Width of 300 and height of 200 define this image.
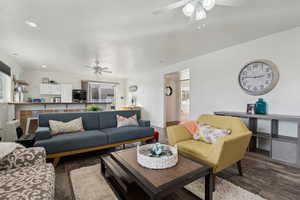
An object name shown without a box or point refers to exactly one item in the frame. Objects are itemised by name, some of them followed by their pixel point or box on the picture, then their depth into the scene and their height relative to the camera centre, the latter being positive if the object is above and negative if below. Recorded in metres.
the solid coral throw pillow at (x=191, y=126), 2.42 -0.50
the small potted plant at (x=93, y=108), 3.54 -0.24
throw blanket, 1.28 -0.51
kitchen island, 3.51 -0.31
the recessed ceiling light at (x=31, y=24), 2.17 +1.28
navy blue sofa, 2.19 -0.70
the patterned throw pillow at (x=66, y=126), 2.57 -0.56
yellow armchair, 1.57 -0.64
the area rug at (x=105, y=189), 1.51 -1.13
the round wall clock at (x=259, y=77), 2.63 +0.49
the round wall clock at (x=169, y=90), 6.37 +0.43
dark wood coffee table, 1.06 -0.70
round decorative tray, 1.31 -0.63
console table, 2.17 -0.73
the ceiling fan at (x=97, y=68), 4.22 +1.00
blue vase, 2.69 -0.16
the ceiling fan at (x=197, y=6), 1.43 +1.11
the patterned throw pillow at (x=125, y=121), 3.27 -0.57
